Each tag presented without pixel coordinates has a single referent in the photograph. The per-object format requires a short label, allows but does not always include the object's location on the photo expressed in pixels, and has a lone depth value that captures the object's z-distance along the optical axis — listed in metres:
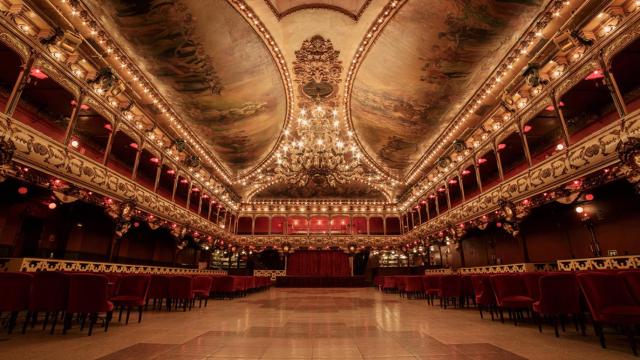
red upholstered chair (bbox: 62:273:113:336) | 4.17
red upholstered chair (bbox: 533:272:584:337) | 4.16
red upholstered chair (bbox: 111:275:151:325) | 5.21
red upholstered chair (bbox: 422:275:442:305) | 8.38
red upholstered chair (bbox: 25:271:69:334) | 4.25
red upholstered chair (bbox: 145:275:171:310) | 7.04
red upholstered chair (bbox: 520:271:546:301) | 4.75
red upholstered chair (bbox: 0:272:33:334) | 4.14
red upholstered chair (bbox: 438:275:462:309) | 7.29
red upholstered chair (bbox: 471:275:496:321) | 5.60
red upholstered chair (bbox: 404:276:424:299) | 10.16
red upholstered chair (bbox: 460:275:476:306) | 7.31
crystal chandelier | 11.77
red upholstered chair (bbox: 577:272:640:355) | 3.38
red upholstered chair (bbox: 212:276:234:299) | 9.85
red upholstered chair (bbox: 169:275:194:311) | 7.02
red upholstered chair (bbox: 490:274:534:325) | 5.11
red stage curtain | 24.11
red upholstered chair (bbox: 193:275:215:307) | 8.01
